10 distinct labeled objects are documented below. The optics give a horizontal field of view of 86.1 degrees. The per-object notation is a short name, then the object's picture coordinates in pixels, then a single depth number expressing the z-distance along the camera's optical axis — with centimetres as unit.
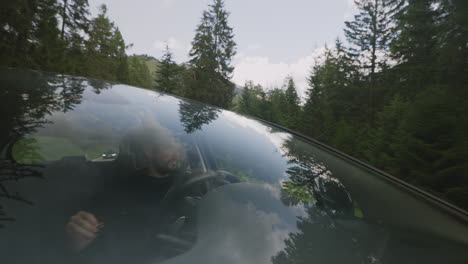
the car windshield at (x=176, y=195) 79
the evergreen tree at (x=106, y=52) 2436
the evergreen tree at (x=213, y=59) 3259
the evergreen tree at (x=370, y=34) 2433
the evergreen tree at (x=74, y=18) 1687
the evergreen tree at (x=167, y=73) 4478
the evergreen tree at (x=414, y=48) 1266
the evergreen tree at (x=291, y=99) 3382
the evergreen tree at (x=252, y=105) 3816
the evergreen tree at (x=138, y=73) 5131
